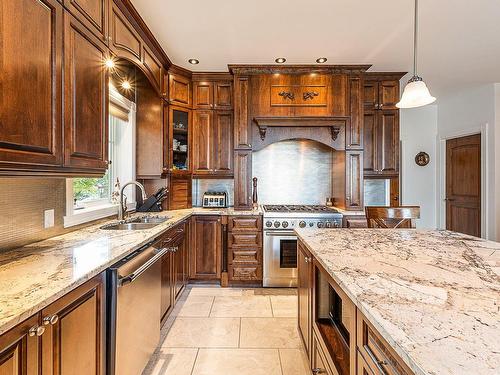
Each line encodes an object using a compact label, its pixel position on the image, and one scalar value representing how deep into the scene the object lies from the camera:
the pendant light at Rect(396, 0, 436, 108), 1.95
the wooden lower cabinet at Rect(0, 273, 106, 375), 0.88
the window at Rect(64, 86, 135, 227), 2.24
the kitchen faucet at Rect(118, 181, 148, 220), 2.66
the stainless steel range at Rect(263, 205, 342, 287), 3.35
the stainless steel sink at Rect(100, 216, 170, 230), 2.46
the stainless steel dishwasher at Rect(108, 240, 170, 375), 1.46
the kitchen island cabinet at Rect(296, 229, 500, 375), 0.65
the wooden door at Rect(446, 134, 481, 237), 4.42
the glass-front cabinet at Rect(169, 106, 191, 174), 3.59
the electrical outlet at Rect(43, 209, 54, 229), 1.84
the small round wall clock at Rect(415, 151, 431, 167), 5.06
